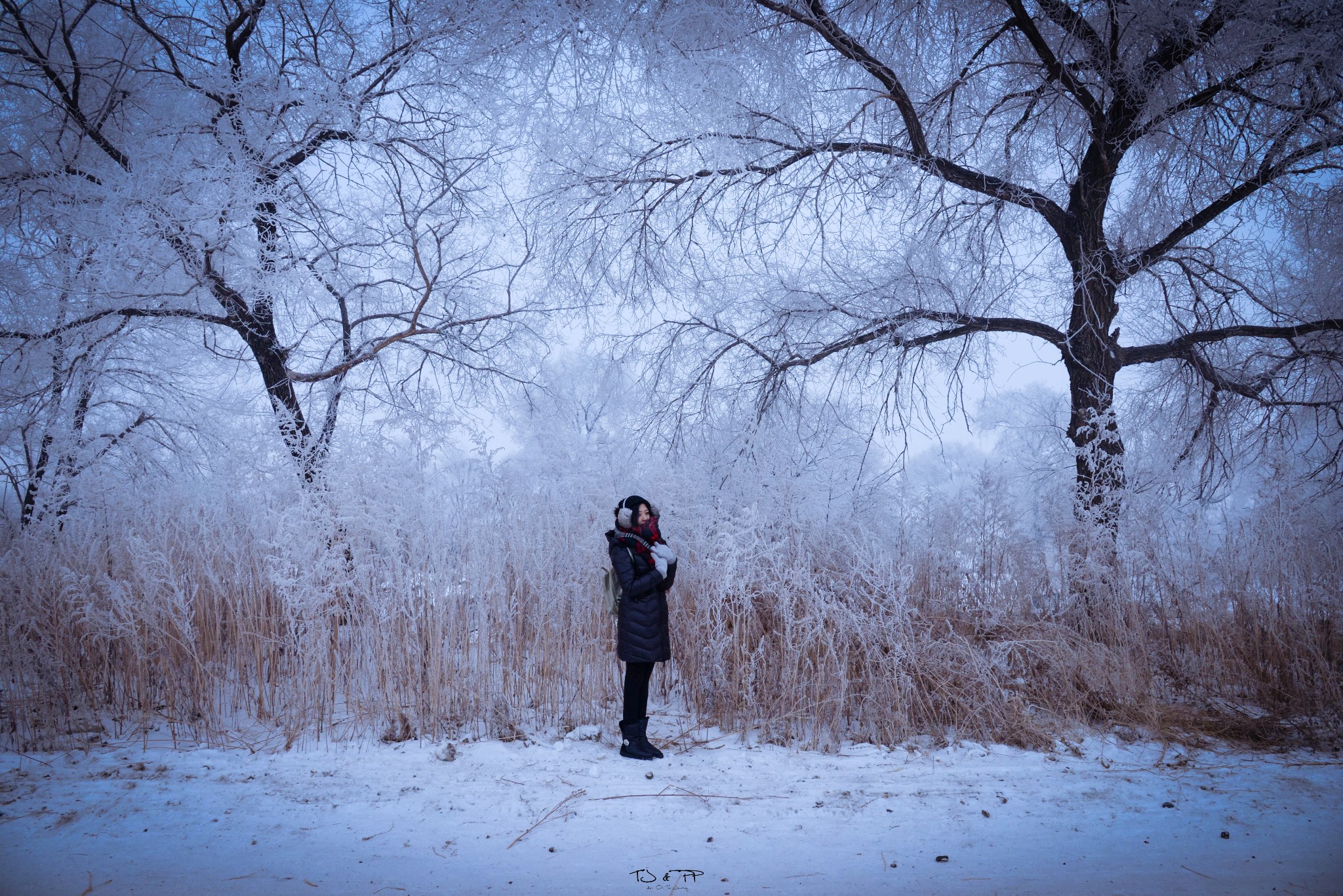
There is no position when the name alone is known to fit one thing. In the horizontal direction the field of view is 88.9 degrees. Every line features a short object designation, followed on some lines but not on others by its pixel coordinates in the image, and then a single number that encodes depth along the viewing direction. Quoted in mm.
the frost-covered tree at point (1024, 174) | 5188
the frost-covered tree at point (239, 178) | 5730
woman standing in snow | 3846
